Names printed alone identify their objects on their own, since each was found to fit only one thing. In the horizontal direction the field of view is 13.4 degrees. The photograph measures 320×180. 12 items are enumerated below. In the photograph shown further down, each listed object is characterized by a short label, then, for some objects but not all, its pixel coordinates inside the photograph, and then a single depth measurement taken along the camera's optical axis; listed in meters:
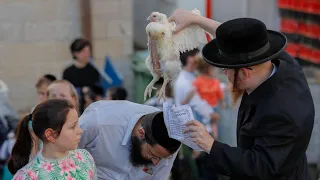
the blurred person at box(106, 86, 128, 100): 11.93
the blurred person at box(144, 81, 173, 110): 12.00
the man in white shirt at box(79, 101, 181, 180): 6.92
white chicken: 6.12
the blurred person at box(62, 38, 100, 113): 13.18
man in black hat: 5.78
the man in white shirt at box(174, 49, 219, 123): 12.87
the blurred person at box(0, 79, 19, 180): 10.67
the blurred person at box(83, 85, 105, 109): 12.62
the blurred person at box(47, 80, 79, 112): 9.46
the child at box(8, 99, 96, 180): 6.48
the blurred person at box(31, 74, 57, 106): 10.99
